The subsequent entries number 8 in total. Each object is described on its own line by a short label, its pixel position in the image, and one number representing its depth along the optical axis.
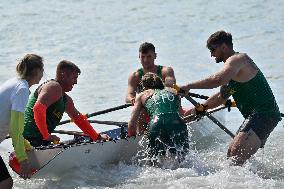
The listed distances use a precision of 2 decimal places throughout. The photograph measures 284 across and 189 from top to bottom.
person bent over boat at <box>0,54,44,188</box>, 13.39
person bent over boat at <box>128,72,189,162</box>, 17.28
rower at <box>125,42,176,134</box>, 20.80
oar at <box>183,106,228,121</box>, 20.70
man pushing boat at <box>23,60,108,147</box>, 16.92
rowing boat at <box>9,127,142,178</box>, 16.78
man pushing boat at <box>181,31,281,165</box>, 16.86
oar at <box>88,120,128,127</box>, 21.44
